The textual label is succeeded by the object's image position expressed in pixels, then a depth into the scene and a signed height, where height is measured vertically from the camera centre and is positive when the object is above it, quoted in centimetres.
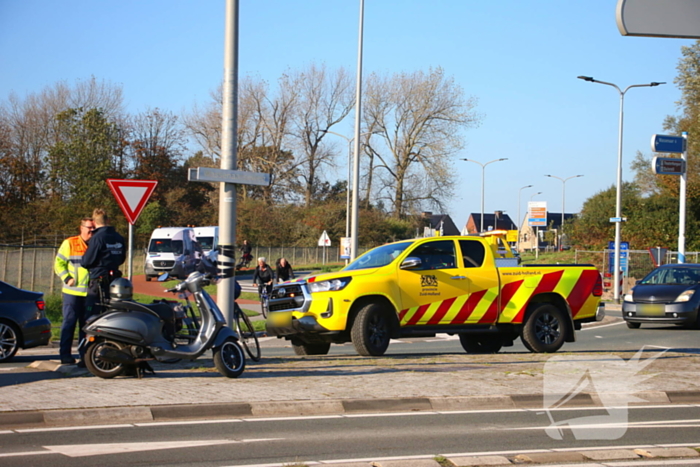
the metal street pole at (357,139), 2622 +339
